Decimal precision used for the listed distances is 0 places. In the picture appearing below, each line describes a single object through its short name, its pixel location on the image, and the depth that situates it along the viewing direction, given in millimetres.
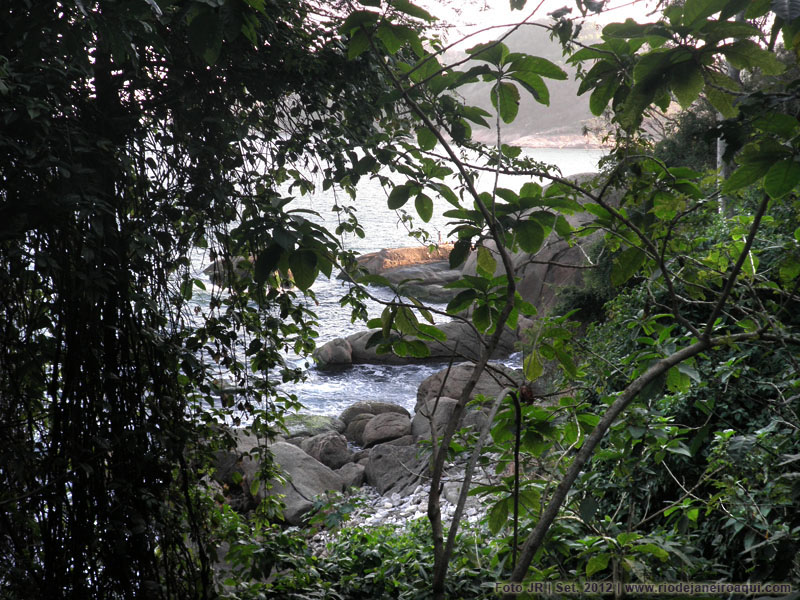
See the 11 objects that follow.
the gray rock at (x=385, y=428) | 7387
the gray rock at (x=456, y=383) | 8062
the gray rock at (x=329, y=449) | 7020
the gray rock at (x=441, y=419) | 6967
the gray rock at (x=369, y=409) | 8211
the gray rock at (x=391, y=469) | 6230
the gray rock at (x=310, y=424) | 7699
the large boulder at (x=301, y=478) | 5658
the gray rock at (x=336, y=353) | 10203
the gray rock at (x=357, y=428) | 7707
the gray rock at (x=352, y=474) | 6484
